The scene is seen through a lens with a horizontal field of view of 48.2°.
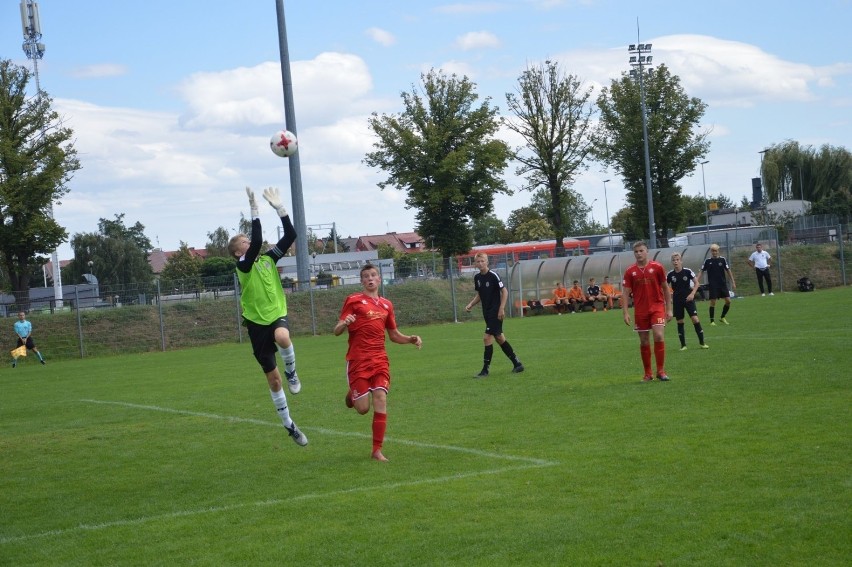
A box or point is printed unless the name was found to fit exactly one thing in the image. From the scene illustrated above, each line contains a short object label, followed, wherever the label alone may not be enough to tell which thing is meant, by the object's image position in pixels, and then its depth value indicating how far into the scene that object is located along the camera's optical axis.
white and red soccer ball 12.59
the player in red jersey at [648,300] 14.71
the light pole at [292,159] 39.25
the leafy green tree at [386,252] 101.90
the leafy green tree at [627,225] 61.42
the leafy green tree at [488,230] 138.75
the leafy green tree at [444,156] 50.41
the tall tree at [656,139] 56.16
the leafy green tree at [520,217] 108.56
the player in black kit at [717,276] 24.78
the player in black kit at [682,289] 19.98
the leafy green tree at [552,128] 55.44
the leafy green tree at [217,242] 123.62
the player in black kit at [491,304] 17.30
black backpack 41.31
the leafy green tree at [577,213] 129.62
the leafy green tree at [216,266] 80.06
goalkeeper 10.59
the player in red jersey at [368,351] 9.92
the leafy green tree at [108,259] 84.69
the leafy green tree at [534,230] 98.50
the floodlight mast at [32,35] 52.25
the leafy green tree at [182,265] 94.00
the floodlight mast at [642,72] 51.13
